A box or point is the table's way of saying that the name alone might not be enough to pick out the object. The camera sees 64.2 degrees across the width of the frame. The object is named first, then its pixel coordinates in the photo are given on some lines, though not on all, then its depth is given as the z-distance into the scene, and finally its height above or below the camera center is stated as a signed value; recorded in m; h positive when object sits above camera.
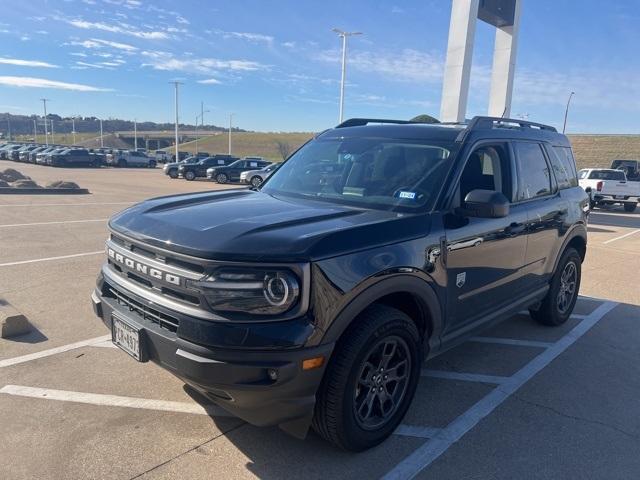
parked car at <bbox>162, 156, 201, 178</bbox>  34.81 -2.73
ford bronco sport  2.57 -0.76
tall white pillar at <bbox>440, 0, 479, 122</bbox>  17.47 +2.96
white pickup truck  21.55 -1.42
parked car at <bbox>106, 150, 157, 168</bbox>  49.50 -3.09
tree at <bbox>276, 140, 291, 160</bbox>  87.04 -2.18
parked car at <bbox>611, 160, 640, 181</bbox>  25.98 -0.71
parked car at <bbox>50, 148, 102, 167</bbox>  44.09 -2.89
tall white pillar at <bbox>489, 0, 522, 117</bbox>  20.08 +3.19
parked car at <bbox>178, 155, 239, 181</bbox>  33.72 -2.37
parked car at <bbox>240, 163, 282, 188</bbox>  28.09 -2.26
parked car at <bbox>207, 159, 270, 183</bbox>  31.64 -2.35
